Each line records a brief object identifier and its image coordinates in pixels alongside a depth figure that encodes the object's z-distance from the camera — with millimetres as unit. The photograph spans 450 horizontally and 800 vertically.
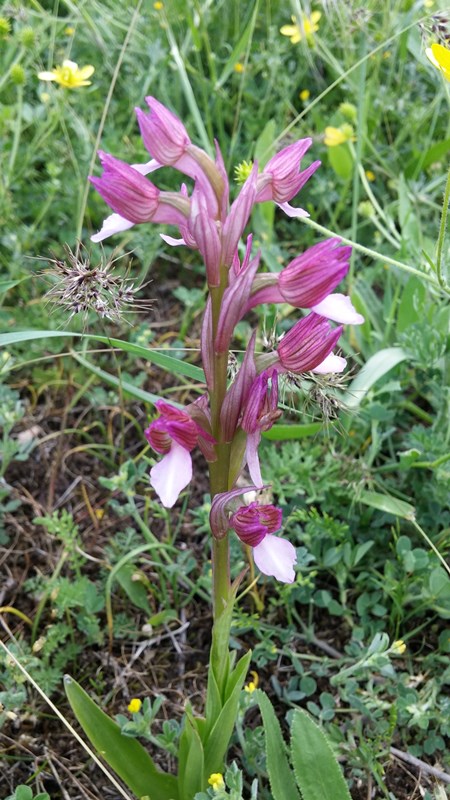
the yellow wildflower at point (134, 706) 315
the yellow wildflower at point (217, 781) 264
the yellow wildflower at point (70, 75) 500
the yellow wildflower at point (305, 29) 557
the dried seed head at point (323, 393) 331
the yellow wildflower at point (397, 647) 322
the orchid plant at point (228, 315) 235
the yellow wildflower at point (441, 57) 299
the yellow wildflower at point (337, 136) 498
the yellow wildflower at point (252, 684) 320
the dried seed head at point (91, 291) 314
